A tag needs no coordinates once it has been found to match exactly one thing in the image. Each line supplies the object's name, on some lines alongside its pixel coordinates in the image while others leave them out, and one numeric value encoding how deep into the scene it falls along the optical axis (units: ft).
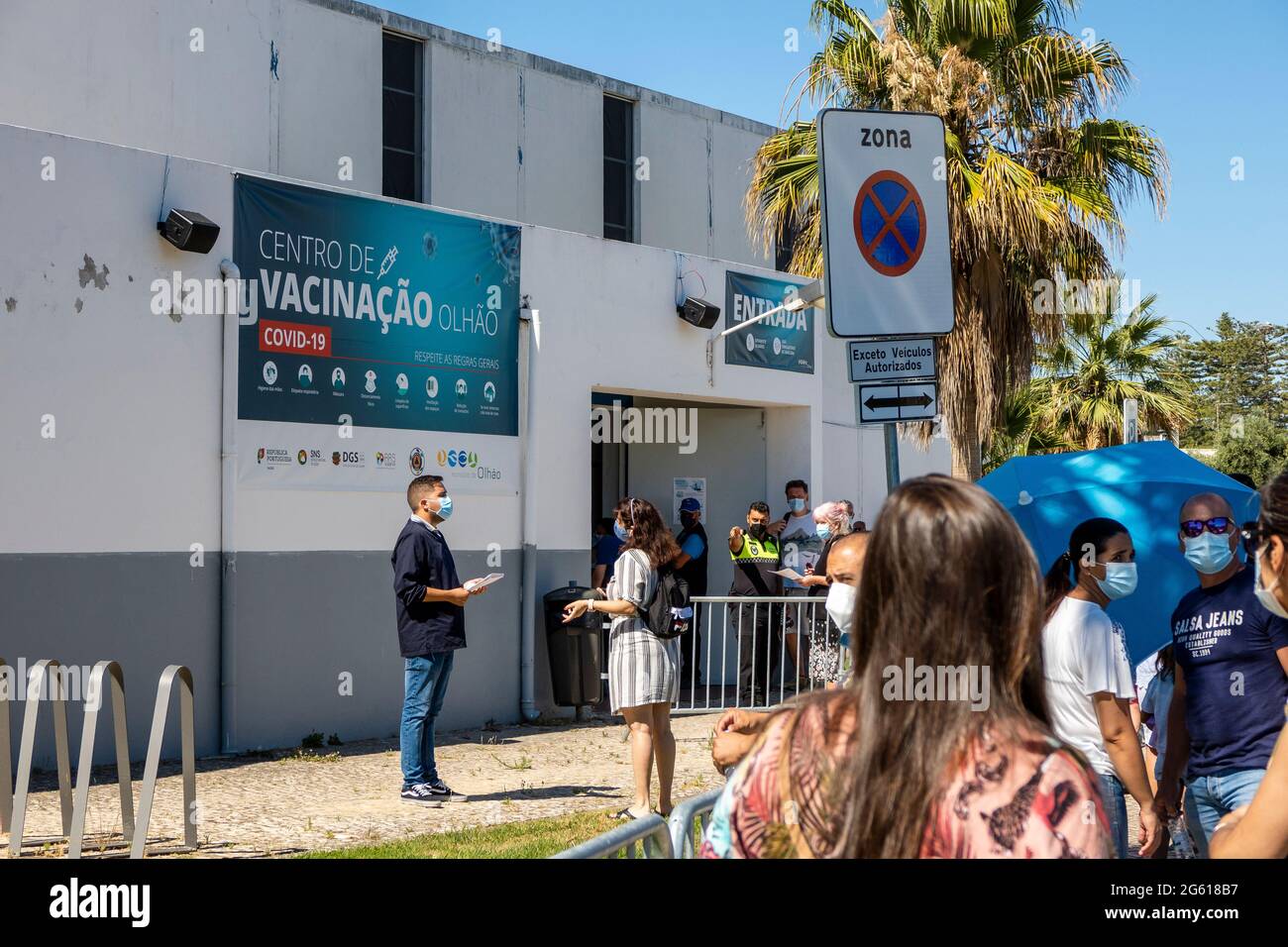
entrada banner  50.34
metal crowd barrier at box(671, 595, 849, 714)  43.42
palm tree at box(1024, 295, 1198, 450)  94.02
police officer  46.32
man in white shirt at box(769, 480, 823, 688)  49.01
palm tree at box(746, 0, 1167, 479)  54.29
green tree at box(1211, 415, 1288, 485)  153.89
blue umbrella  26.25
